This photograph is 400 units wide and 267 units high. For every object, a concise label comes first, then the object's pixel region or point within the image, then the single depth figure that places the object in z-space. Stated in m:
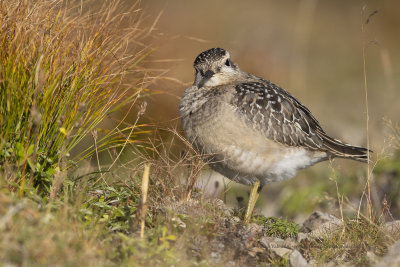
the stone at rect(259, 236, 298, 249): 11.43
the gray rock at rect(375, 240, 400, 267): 9.18
